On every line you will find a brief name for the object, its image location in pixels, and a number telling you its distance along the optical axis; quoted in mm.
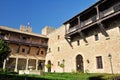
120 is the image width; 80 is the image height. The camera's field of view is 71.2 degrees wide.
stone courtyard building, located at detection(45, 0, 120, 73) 10715
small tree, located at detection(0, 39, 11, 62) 11352
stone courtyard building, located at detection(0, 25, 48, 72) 17955
